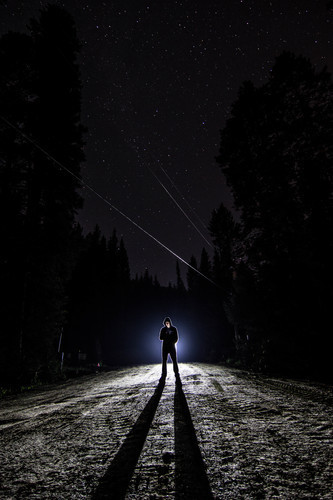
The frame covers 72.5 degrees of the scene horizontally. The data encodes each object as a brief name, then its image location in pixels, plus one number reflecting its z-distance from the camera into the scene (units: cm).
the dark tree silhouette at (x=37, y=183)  868
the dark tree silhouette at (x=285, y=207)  812
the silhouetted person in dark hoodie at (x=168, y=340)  605
